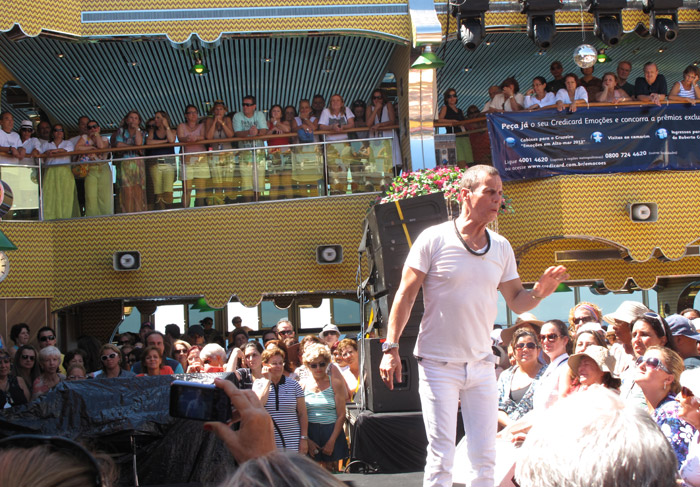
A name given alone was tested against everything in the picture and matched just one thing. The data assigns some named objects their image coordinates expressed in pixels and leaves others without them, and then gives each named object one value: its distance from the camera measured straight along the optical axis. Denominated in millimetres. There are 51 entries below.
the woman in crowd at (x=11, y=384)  7352
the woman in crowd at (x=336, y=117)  12352
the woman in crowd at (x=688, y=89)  11992
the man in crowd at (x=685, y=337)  5711
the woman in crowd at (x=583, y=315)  6730
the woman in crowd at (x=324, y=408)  6977
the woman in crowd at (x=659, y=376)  4156
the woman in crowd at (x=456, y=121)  12438
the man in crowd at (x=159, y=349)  8062
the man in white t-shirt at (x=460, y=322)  4016
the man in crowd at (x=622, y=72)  12508
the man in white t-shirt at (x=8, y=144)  11984
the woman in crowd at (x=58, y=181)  12273
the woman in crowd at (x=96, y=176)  12344
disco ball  11133
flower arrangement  9562
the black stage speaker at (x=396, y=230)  7504
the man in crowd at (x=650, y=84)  12195
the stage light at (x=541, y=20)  11617
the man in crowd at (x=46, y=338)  9477
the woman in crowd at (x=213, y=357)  7637
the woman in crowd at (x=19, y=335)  10211
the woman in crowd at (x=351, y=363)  8211
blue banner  11836
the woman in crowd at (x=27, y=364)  8352
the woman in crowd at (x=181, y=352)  8758
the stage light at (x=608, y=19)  11617
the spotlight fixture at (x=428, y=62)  10969
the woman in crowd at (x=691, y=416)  3486
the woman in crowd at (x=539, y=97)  11945
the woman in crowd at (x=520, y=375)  5676
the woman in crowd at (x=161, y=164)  12211
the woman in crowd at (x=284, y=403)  6656
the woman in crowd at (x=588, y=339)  5496
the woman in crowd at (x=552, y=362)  5086
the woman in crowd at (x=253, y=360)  7527
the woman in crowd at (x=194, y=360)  7715
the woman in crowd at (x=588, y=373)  4762
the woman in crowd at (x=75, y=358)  8242
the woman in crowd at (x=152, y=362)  7754
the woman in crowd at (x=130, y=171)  12312
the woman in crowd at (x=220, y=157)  12195
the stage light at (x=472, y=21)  11703
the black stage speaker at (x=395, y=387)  6977
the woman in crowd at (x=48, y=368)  7957
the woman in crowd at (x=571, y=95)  11766
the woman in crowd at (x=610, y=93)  11930
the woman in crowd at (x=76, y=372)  7953
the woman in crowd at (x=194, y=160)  12148
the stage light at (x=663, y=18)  12008
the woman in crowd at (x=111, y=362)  7766
